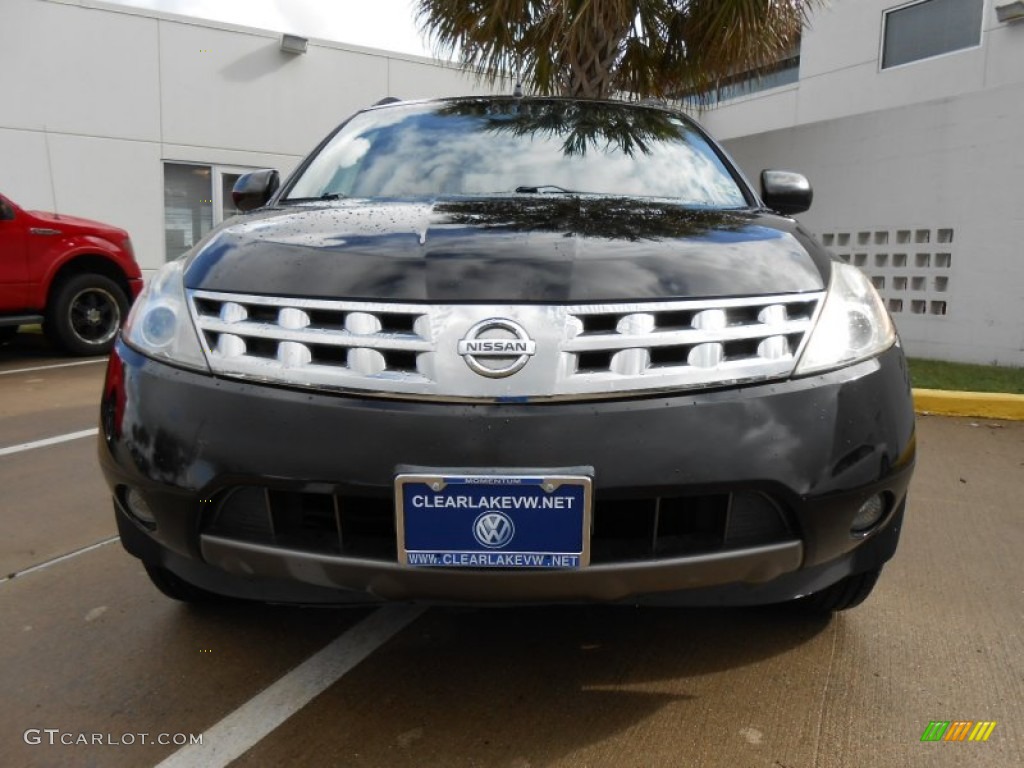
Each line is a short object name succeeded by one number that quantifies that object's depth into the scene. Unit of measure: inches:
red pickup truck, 260.4
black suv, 57.6
